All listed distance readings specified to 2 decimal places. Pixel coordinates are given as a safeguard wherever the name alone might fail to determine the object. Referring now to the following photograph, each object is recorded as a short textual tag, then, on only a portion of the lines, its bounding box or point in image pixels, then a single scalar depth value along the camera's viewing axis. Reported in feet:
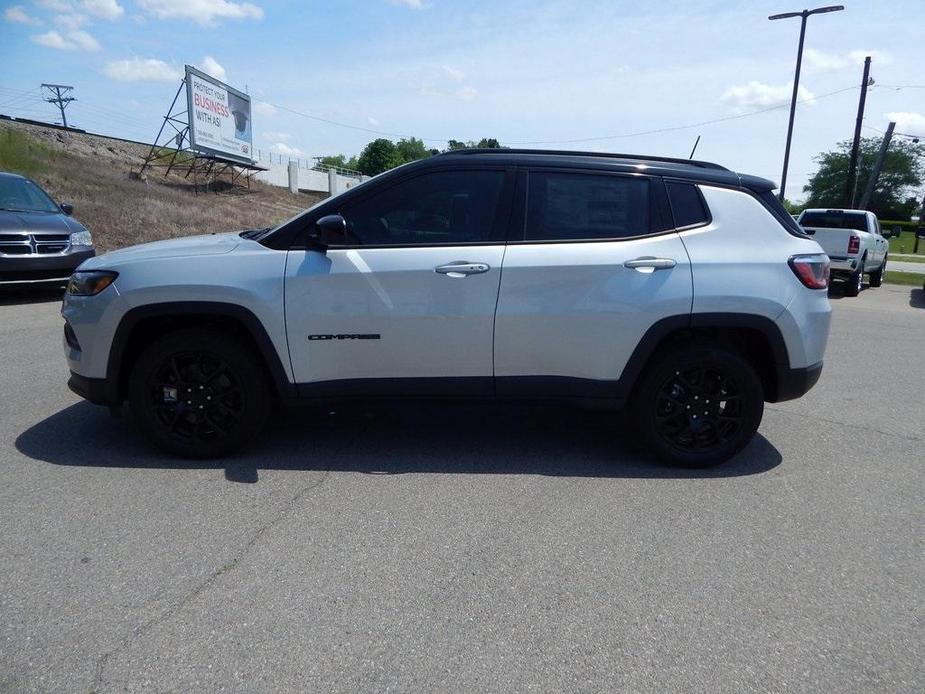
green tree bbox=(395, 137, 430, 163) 395.46
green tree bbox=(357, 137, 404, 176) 383.04
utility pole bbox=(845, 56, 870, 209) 96.26
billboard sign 101.42
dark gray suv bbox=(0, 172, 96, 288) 31.19
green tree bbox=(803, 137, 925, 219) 236.43
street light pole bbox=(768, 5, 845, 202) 70.03
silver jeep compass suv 13.29
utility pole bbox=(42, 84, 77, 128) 219.20
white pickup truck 46.50
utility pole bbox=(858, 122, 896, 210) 109.91
